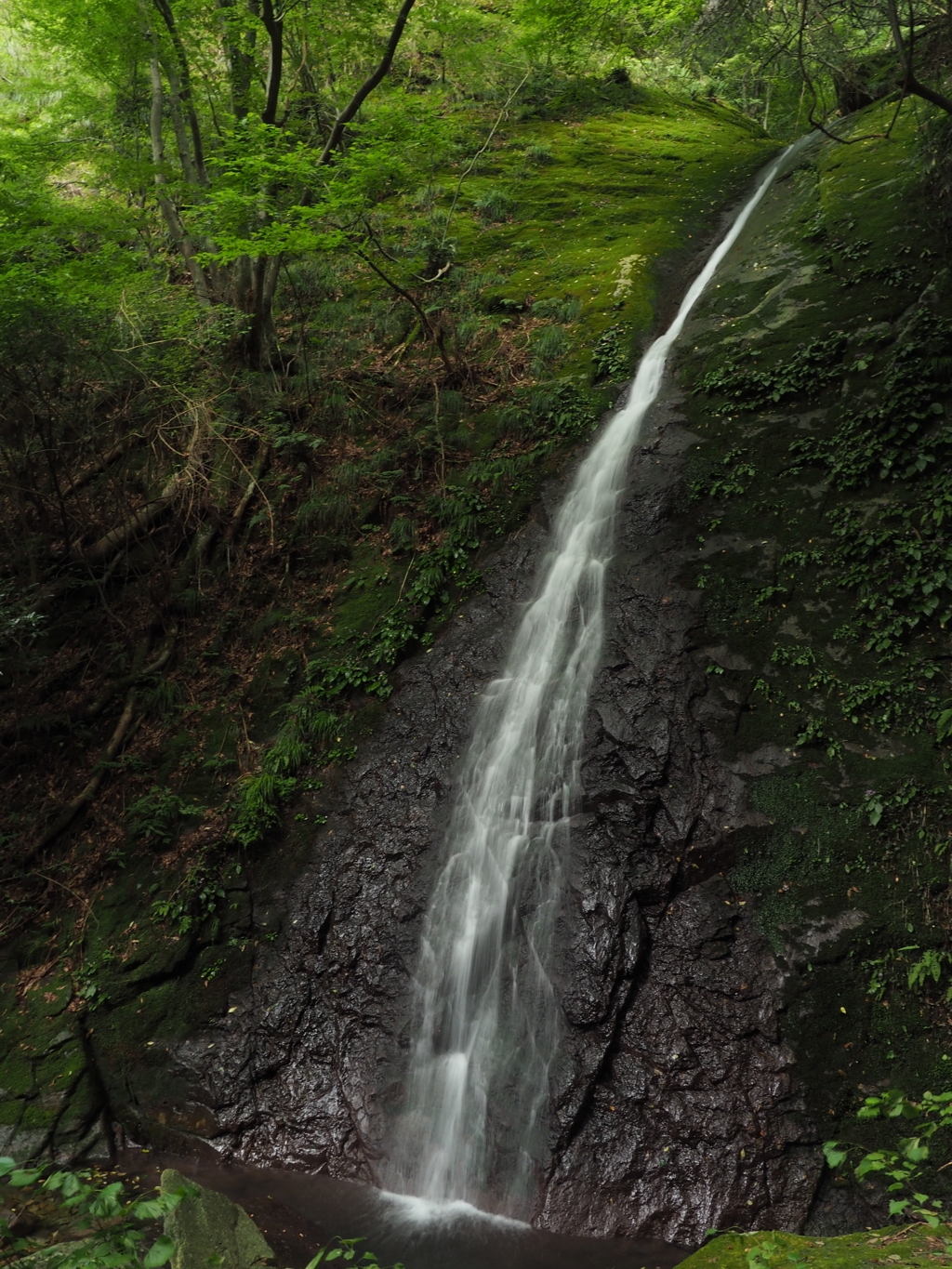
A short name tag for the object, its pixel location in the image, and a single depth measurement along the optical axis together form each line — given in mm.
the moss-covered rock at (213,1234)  3686
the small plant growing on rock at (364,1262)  4188
